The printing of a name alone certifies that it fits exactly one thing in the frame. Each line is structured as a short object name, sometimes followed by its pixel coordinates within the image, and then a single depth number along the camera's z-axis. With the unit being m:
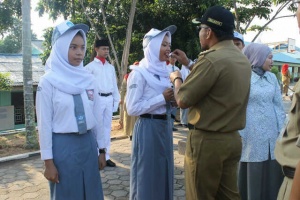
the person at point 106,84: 4.86
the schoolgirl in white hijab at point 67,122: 2.21
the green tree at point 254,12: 8.08
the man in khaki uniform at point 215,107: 2.07
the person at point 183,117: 7.29
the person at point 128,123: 5.87
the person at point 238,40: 3.41
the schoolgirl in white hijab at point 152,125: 2.76
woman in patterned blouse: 2.89
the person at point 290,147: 1.31
